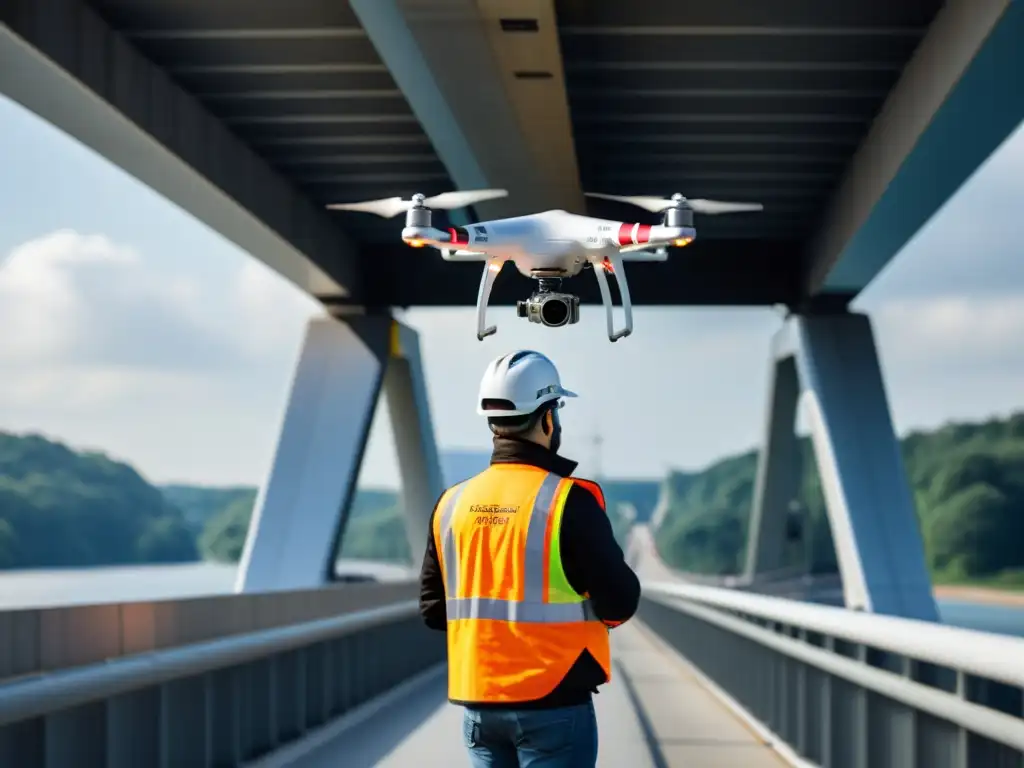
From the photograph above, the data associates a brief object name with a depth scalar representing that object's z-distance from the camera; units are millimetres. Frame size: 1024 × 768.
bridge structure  8508
